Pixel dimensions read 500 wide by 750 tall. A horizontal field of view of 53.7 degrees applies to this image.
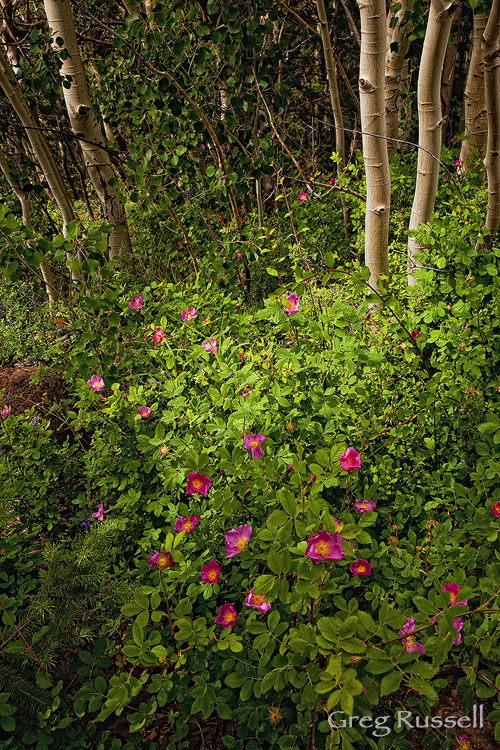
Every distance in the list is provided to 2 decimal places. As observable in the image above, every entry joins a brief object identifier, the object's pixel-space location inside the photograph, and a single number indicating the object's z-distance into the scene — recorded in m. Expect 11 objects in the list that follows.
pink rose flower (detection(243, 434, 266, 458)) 1.38
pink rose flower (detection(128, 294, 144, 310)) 2.19
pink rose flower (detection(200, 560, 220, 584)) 1.29
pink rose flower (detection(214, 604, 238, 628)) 1.25
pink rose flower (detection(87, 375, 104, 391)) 1.99
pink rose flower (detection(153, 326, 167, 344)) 1.98
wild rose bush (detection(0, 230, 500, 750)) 1.06
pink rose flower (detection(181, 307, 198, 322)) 2.06
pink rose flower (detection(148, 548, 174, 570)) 1.24
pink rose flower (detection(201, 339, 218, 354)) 1.81
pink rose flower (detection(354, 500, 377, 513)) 1.37
